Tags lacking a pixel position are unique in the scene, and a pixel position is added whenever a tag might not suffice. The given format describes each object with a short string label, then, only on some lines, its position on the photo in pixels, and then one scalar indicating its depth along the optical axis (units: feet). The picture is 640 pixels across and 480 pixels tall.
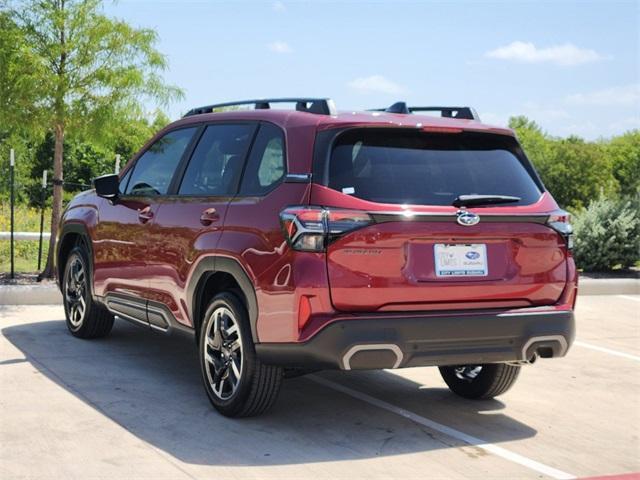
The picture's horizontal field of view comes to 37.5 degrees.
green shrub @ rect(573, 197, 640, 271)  47.42
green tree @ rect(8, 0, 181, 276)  38.58
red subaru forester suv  16.26
